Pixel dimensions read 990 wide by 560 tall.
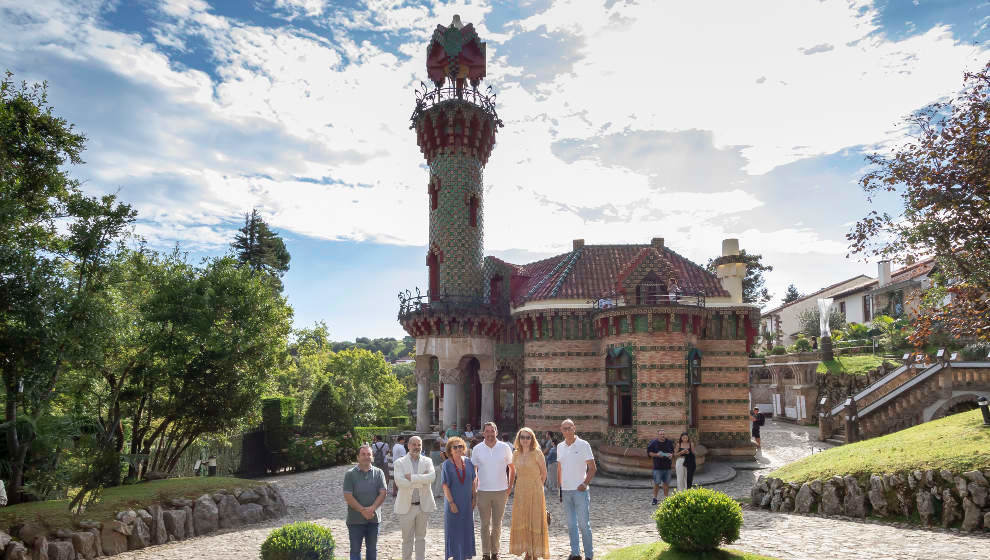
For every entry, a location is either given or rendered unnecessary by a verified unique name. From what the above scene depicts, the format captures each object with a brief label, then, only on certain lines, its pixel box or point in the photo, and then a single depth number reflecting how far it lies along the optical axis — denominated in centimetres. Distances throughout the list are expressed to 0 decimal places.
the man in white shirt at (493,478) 919
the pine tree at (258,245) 4856
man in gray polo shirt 849
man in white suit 888
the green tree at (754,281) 5269
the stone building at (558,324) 2170
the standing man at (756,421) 2495
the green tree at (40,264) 1280
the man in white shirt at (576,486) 916
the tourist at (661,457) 1520
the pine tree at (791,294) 7612
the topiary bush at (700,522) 891
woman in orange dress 904
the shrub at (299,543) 841
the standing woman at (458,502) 901
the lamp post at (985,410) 1500
